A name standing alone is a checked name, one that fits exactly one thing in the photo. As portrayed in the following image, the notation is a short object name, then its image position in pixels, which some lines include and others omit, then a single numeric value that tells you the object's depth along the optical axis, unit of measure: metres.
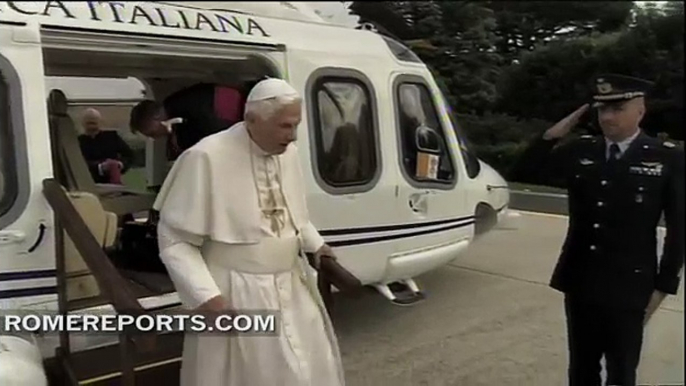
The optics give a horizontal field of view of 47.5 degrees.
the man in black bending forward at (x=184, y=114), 3.48
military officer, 2.21
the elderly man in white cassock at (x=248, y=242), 2.07
